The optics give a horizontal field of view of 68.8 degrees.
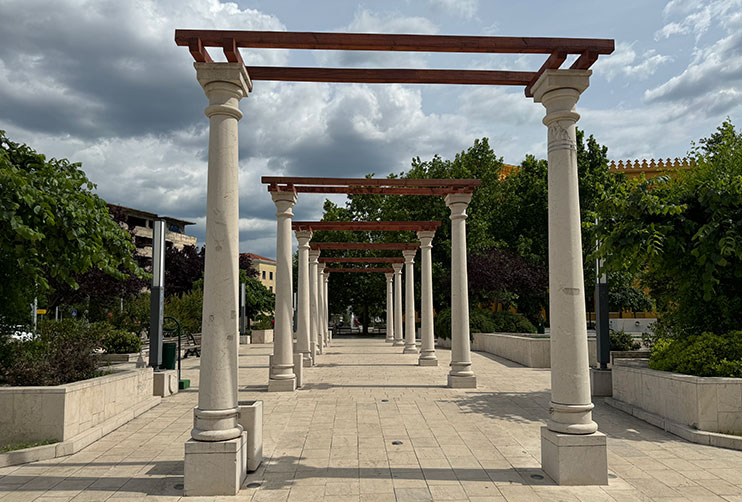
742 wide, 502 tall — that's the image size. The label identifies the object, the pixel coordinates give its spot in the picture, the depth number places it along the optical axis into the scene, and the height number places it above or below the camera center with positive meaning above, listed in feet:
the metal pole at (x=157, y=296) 39.58 +0.84
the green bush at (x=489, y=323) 92.94 -3.20
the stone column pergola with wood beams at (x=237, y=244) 20.11 +2.38
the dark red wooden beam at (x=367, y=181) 42.91 +9.93
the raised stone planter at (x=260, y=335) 118.21 -6.24
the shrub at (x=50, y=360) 26.58 -2.73
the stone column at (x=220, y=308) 19.35 -0.04
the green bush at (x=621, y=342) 56.61 -4.08
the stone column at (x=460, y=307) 45.21 -0.25
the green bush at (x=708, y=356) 28.22 -2.95
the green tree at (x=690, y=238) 31.65 +3.88
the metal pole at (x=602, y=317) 39.99 -1.03
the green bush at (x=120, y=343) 53.42 -3.48
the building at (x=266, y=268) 324.80 +23.57
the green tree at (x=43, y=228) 25.14 +4.05
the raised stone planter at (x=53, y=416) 24.39 -4.99
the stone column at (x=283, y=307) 44.32 -0.07
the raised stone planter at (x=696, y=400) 26.61 -5.05
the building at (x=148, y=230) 226.79 +34.13
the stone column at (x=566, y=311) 20.27 -0.30
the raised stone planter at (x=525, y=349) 60.90 -5.58
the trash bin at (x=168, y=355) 44.78 -3.95
